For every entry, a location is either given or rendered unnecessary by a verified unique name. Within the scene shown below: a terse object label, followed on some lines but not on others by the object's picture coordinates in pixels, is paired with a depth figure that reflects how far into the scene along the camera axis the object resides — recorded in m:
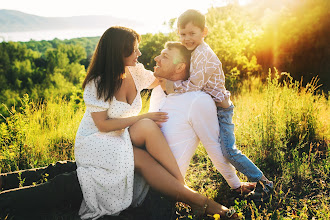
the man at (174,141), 2.60
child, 2.98
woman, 2.63
